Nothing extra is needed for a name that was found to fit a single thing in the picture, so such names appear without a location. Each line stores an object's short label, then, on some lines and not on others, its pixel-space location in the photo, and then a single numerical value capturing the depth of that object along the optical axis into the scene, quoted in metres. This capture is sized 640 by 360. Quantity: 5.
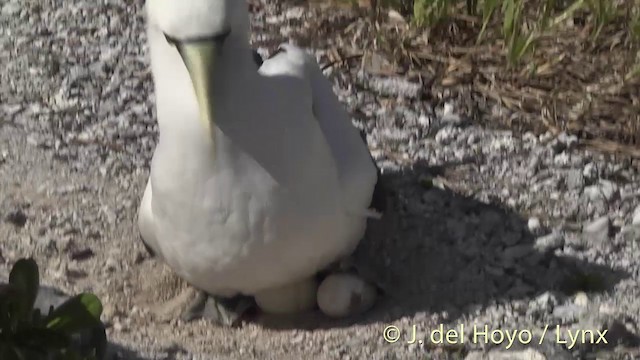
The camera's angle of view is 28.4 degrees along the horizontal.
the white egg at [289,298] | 3.38
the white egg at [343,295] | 3.36
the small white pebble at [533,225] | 3.78
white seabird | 2.87
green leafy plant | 2.26
